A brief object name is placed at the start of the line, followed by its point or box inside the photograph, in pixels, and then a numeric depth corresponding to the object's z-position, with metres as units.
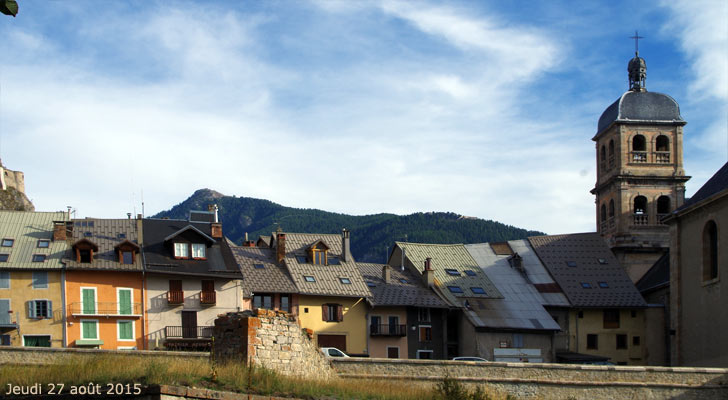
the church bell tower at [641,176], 74.50
